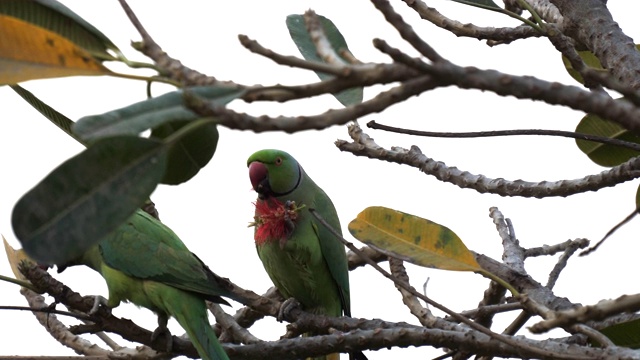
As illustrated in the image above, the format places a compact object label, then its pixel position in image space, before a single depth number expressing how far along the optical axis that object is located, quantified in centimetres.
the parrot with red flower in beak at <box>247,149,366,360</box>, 668
